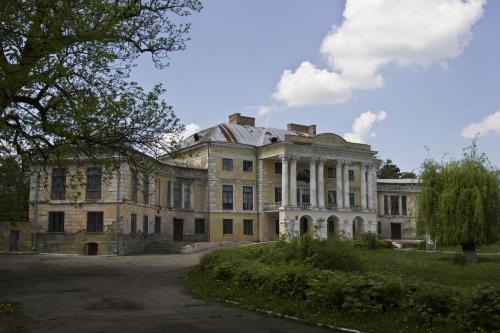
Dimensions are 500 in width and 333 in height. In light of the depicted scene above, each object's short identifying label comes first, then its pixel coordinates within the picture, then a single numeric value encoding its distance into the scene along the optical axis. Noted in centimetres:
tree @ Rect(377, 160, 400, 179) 9475
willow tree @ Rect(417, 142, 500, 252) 2805
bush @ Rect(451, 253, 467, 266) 2617
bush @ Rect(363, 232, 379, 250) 3916
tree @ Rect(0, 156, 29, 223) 2397
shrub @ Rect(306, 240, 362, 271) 1598
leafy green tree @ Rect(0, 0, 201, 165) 1377
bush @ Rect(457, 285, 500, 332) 873
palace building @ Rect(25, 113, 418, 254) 3819
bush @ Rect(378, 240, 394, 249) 4105
